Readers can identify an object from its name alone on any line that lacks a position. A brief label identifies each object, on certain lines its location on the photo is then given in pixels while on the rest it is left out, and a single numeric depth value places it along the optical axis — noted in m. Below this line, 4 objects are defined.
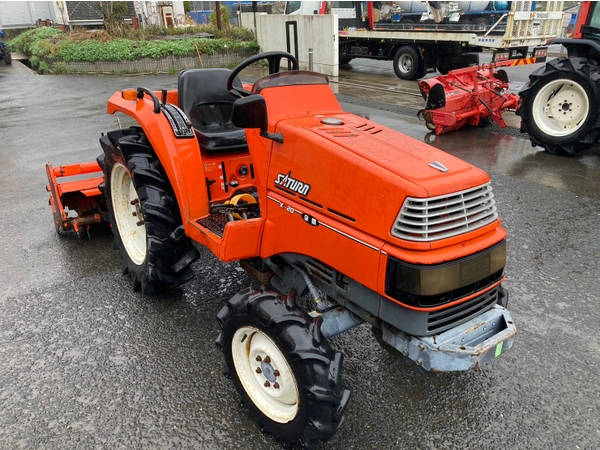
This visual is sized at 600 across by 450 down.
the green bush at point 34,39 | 17.33
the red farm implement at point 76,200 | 4.22
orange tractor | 2.09
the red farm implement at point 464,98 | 7.43
